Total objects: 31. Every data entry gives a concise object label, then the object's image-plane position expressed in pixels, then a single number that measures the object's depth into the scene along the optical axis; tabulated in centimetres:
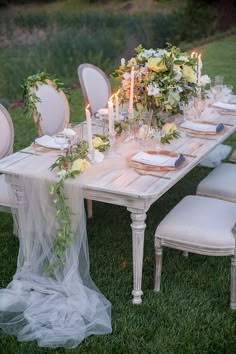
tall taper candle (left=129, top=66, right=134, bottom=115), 354
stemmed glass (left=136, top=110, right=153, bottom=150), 344
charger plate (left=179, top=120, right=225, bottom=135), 370
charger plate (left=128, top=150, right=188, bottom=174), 306
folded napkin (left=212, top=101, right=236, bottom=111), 429
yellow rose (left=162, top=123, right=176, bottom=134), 351
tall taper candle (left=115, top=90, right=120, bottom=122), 352
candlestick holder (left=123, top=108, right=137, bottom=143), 353
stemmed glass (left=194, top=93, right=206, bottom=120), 407
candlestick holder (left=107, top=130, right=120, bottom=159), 334
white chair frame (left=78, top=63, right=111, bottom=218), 477
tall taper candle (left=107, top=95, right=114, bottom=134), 321
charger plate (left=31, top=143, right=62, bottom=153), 338
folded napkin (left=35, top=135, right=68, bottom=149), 338
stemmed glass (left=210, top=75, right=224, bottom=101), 455
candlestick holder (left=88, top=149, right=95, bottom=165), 318
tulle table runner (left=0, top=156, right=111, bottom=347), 294
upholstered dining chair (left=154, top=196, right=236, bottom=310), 301
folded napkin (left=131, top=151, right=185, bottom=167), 309
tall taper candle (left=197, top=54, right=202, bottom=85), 416
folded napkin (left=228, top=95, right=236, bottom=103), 458
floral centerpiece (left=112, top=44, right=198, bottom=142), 350
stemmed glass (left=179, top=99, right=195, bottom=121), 397
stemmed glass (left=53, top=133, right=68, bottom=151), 325
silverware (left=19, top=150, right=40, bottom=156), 336
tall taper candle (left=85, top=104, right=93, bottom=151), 304
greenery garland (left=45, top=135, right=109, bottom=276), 292
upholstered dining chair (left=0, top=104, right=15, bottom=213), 381
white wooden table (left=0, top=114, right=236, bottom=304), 285
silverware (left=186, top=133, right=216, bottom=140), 365
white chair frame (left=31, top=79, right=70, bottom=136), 411
